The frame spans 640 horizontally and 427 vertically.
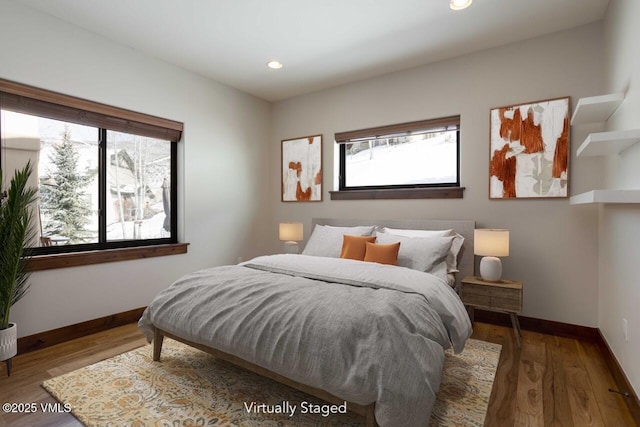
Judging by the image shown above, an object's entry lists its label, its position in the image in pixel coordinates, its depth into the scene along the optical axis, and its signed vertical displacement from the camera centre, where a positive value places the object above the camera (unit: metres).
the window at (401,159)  3.52 +0.62
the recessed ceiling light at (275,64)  3.47 +1.59
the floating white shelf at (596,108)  2.13 +0.74
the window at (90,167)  2.61 +0.40
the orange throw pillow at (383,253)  2.80 -0.37
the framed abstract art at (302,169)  4.28 +0.57
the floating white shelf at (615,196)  1.53 +0.08
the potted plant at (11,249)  2.15 -0.27
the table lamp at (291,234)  4.02 -0.29
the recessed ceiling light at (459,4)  2.41 +1.57
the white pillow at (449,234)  2.89 -0.23
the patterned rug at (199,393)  1.70 -1.10
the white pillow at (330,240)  3.30 -0.31
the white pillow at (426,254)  2.75 -0.37
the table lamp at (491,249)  2.73 -0.32
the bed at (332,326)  1.40 -0.61
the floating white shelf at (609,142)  1.69 +0.40
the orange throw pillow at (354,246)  3.01 -0.34
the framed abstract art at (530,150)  2.83 +0.57
